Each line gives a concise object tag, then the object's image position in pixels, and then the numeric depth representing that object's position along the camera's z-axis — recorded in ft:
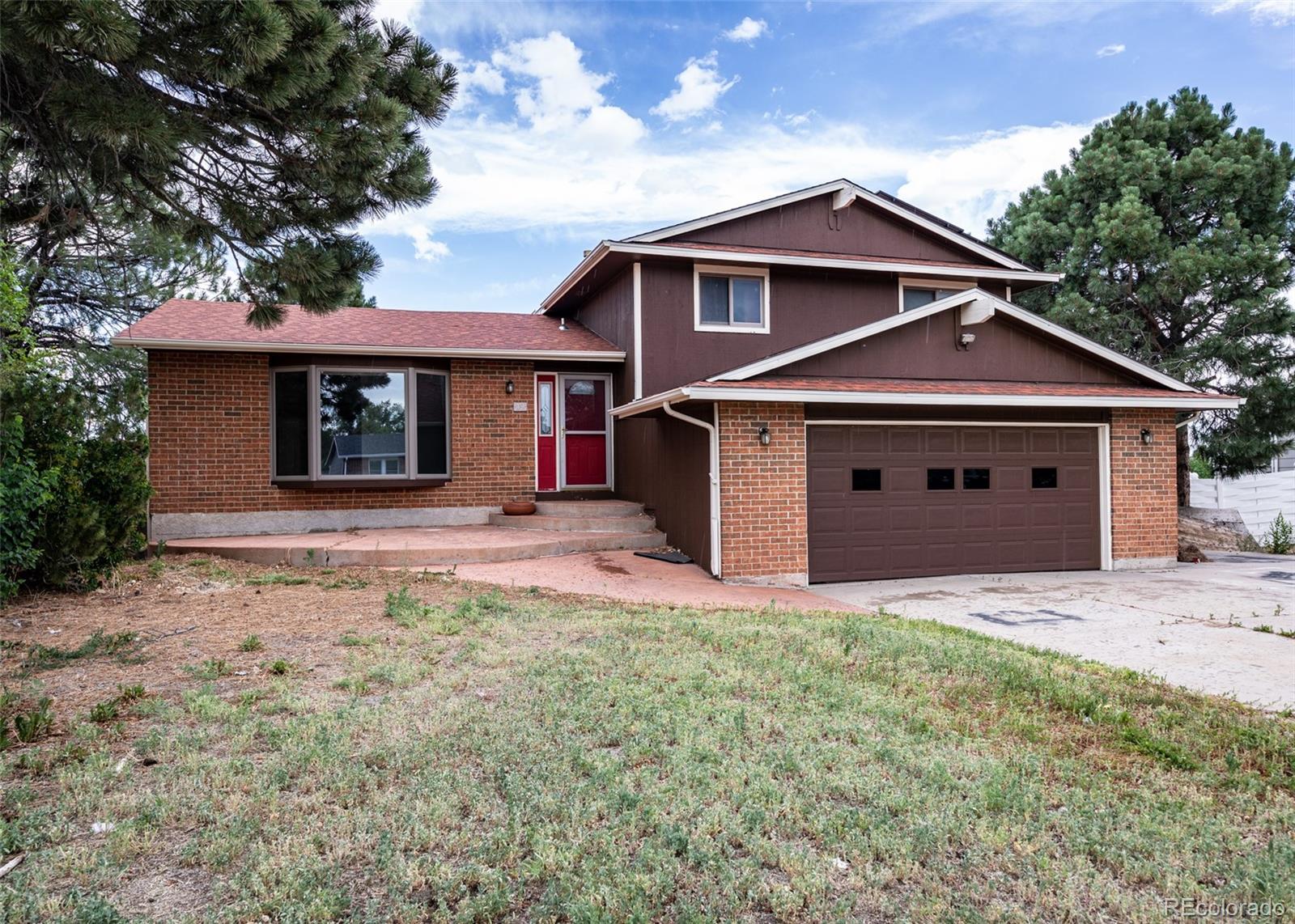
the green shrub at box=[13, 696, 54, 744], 12.26
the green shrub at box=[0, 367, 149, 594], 20.24
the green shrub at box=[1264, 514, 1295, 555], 46.11
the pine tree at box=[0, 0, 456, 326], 14.33
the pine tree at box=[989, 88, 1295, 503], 49.88
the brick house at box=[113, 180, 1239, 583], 31.53
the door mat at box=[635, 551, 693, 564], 33.24
